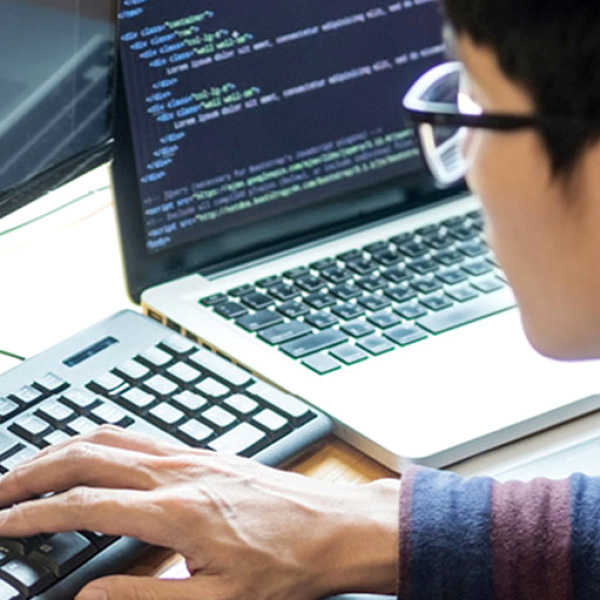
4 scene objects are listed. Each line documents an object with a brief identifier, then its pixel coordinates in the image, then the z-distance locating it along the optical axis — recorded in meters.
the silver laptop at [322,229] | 1.26
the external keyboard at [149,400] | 1.20
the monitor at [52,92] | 1.21
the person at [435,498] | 1.07
